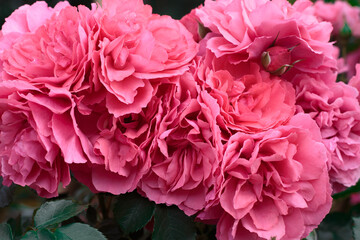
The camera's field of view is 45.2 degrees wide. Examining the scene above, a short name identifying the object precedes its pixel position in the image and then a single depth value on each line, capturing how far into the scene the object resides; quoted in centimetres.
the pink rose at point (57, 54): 48
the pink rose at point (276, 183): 49
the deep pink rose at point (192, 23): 62
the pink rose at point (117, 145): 50
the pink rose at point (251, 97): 51
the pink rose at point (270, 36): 54
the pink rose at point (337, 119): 57
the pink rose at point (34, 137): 47
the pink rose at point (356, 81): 62
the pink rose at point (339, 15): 87
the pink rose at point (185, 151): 49
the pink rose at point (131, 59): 48
